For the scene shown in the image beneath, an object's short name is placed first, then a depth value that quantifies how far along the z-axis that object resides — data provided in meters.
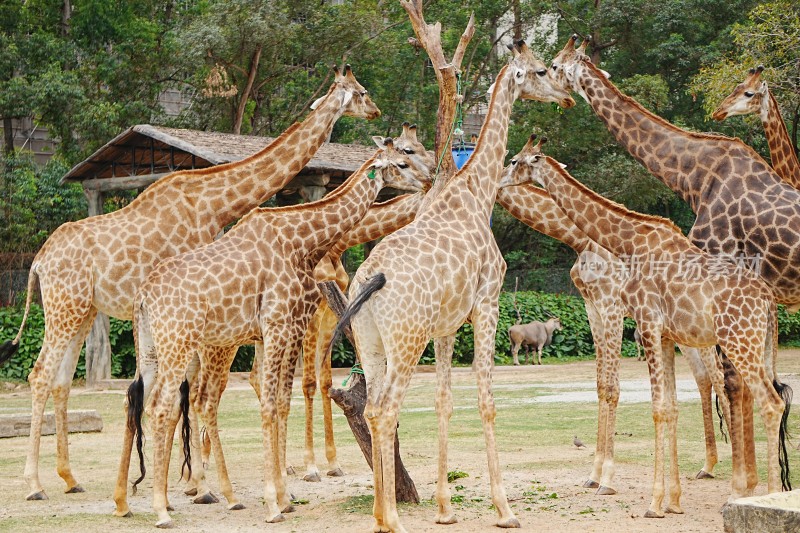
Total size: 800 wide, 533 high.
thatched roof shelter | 17.80
